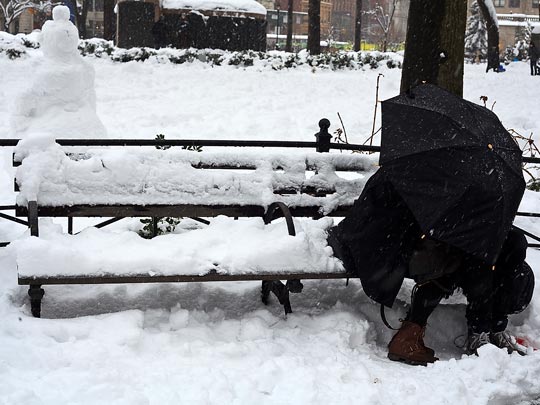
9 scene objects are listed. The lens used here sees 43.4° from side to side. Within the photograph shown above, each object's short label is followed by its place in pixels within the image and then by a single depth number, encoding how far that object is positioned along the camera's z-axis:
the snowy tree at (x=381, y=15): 53.14
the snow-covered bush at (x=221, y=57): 18.41
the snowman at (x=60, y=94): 8.12
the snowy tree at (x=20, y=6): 41.46
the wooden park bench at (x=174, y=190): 4.06
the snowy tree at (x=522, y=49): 35.19
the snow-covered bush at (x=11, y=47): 17.89
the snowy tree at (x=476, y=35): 41.69
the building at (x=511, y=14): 72.50
